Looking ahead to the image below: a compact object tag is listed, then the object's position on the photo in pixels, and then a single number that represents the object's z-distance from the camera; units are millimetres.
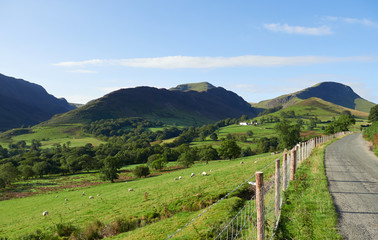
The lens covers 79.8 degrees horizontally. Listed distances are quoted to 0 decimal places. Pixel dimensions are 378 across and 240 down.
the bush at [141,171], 75725
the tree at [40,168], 97375
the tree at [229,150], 79188
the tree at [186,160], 86125
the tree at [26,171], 93250
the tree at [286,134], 88938
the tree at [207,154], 85100
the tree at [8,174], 78900
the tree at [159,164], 87712
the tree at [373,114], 117500
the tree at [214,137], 184188
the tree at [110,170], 71750
